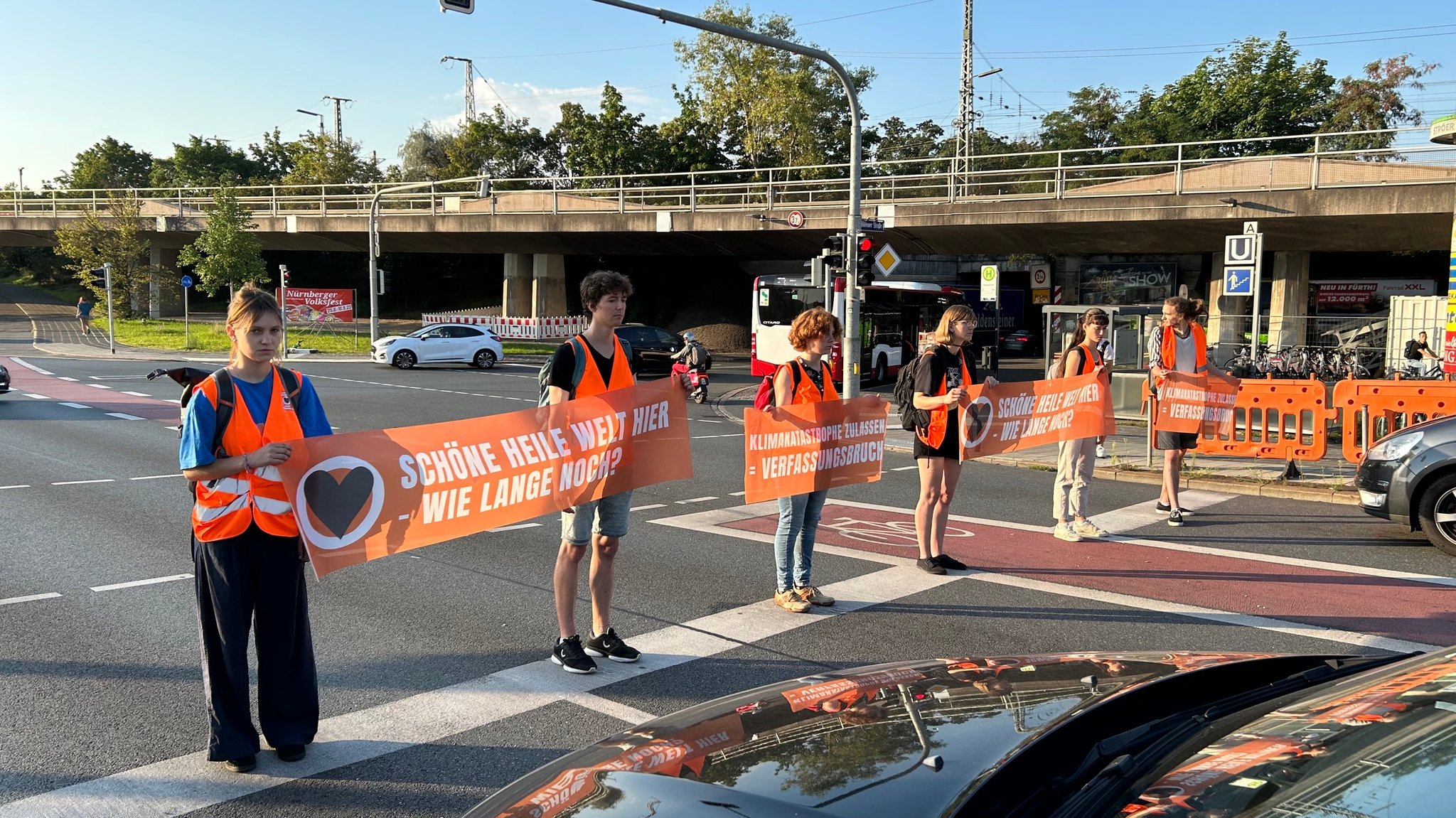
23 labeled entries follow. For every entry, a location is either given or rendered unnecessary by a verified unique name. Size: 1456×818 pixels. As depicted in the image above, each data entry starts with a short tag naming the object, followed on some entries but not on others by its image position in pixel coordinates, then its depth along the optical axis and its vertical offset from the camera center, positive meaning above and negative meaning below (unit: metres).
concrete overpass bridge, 25.94 +3.67
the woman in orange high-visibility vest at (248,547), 3.88 -0.86
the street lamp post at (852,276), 17.36 +0.91
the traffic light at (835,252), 18.11 +1.33
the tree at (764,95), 53.28 +12.30
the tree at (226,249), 42.66 +3.04
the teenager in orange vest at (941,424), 7.03 -0.64
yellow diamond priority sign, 19.02 +1.27
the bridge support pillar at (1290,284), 31.70 +1.47
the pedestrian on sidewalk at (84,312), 45.78 +0.38
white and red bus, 28.84 +0.15
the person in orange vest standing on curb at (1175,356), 9.09 -0.24
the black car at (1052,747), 1.77 -0.87
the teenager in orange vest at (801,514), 6.26 -1.16
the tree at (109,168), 79.44 +12.35
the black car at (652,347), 29.23 -0.60
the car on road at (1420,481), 7.87 -1.14
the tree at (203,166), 76.81 +11.95
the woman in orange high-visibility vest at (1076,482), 8.52 -1.27
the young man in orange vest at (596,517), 5.10 -0.96
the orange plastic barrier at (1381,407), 10.28 -0.75
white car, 31.44 -0.73
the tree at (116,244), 47.09 +3.53
